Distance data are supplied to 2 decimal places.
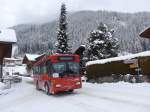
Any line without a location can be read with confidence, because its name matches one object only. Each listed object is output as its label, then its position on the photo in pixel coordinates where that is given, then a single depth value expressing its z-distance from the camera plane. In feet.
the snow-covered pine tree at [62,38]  69.29
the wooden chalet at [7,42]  42.18
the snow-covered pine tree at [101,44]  64.63
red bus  25.15
